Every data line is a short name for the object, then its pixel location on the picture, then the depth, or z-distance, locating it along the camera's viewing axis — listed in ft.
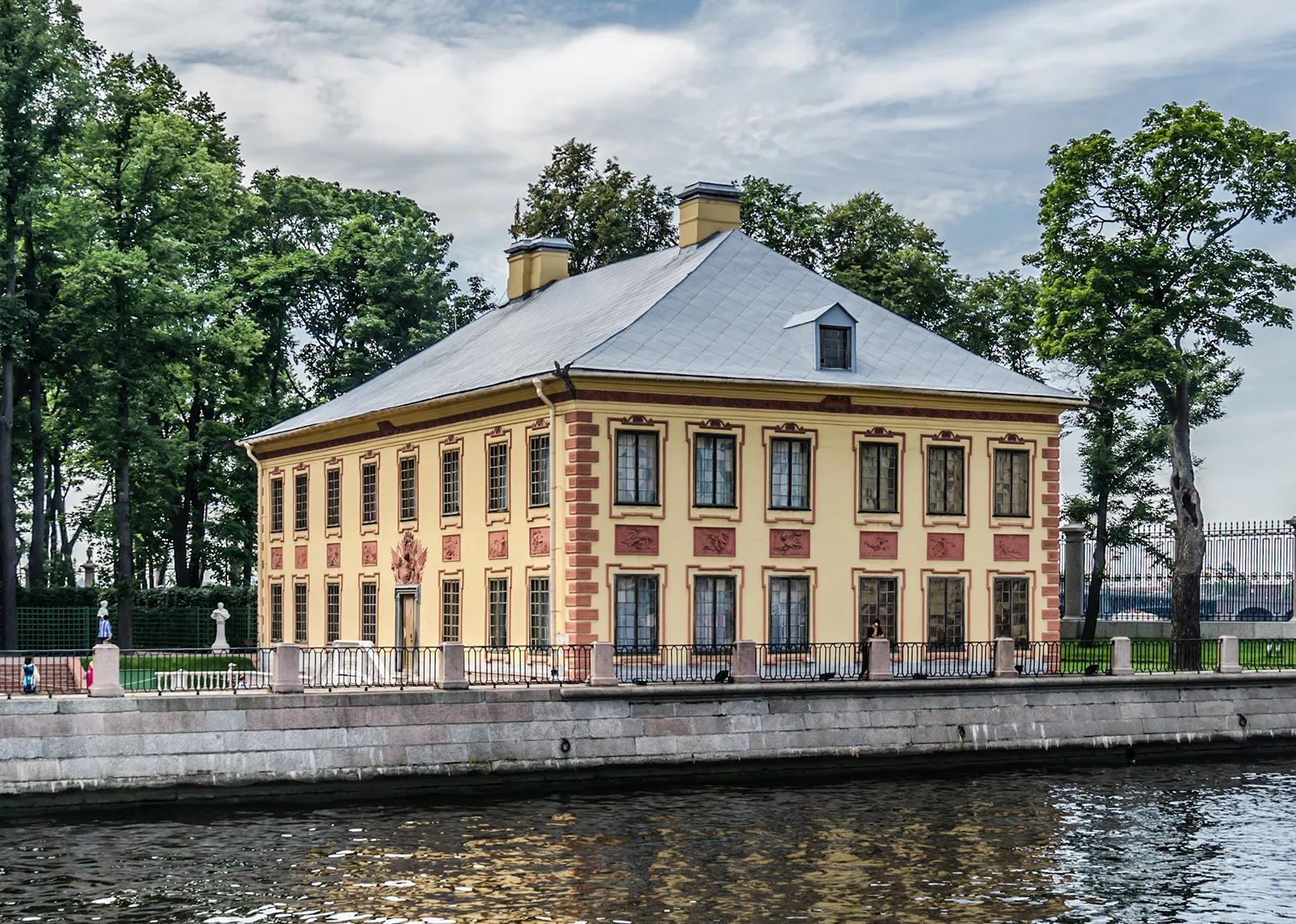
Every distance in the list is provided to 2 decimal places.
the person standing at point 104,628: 157.93
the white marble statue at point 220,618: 169.99
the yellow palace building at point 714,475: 126.62
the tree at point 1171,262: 163.73
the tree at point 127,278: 173.17
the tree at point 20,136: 165.58
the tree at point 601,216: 215.31
